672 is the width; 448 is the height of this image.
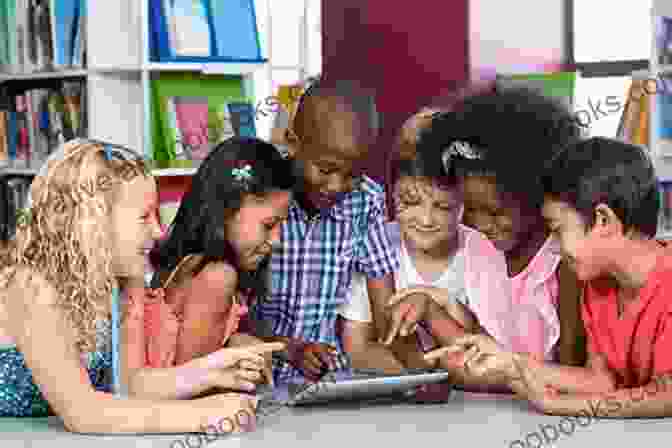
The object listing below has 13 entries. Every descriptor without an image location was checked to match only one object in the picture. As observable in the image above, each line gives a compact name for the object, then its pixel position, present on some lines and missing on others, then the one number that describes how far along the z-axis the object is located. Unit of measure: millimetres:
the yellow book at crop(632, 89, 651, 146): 3850
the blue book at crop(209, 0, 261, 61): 4062
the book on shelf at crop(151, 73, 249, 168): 3900
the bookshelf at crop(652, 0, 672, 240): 3826
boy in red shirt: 1664
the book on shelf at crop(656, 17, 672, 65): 3837
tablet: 1651
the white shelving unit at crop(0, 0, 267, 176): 3818
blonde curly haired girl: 1588
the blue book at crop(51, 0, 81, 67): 3996
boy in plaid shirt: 1989
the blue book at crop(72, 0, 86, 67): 3934
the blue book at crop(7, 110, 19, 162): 4371
